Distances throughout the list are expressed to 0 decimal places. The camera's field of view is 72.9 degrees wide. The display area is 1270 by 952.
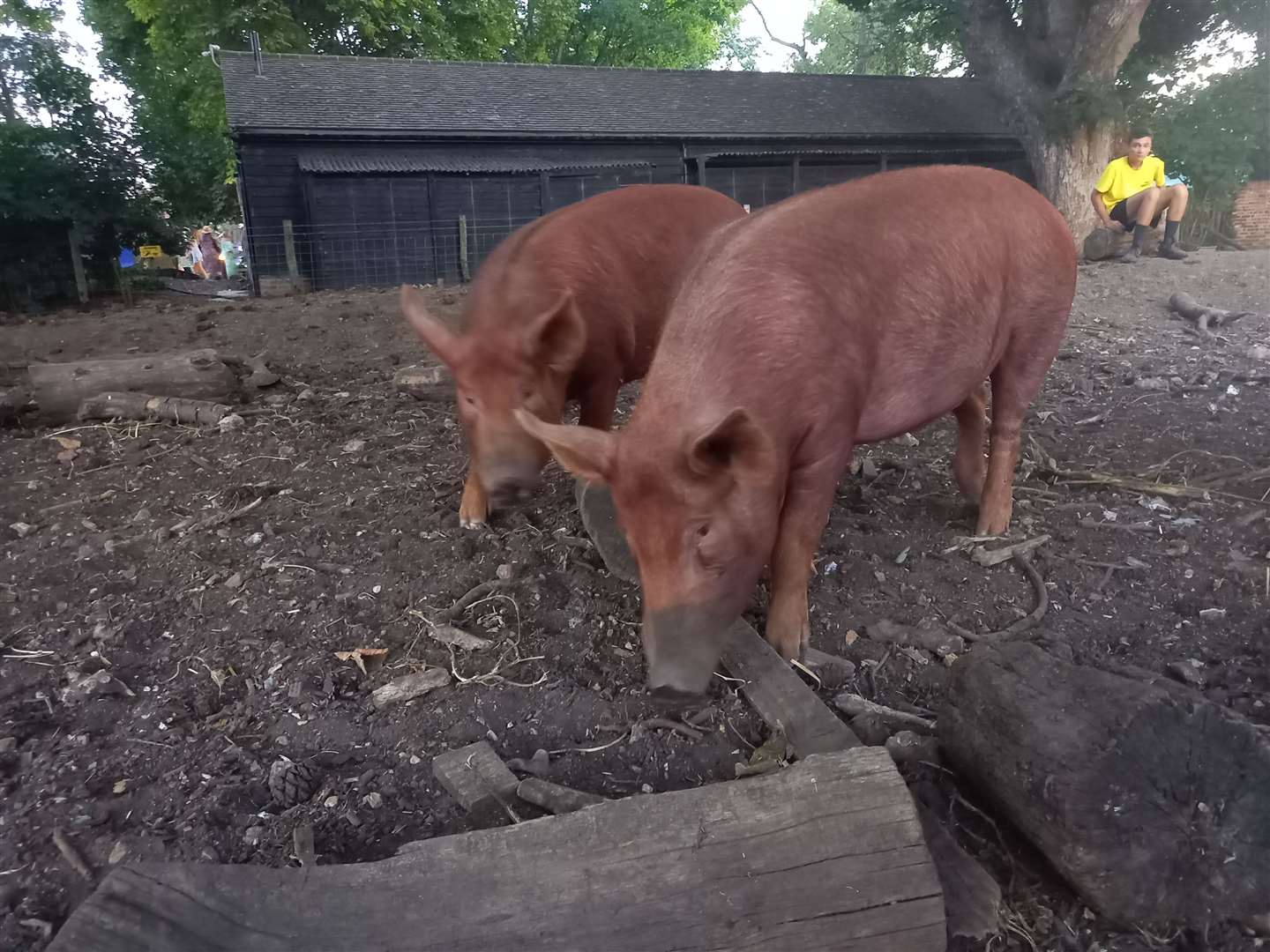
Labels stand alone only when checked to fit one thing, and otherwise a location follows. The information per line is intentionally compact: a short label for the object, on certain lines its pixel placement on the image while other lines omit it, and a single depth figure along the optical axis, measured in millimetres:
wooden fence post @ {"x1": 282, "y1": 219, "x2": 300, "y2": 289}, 17094
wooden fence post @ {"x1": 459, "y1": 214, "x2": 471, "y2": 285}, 18125
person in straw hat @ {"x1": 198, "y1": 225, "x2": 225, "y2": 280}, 26375
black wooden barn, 18047
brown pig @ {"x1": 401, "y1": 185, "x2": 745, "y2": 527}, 3744
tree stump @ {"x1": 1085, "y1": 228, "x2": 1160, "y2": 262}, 13539
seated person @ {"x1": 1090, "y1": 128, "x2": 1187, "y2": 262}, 12961
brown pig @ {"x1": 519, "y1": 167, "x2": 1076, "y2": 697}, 2574
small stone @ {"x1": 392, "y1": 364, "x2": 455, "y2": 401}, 7039
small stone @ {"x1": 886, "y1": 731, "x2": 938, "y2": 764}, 2598
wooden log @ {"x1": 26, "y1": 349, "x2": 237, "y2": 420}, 6516
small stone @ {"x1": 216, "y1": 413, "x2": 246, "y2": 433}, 6195
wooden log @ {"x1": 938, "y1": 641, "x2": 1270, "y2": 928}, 1915
